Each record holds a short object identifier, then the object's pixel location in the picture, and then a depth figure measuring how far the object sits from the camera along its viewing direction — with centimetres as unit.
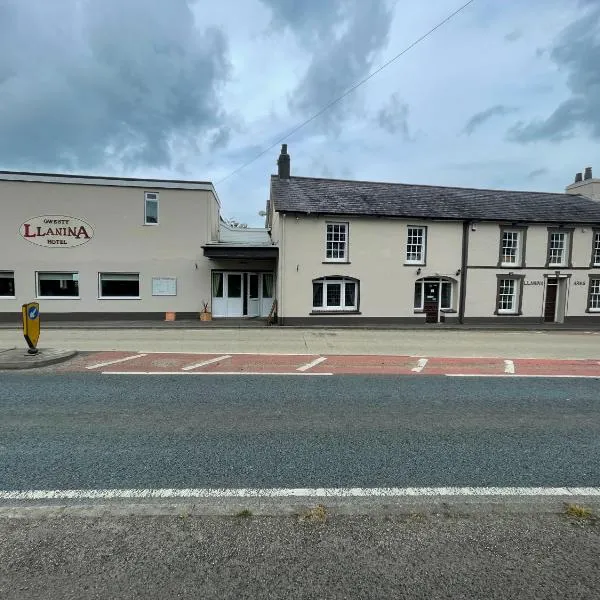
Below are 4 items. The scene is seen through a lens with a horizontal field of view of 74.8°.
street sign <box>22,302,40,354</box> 891
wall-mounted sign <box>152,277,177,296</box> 1903
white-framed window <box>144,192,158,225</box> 1898
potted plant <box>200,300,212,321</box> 1906
